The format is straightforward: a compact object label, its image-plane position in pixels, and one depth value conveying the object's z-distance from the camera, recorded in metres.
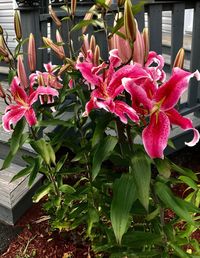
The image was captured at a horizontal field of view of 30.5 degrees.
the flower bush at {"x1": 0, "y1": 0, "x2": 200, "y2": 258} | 1.04
